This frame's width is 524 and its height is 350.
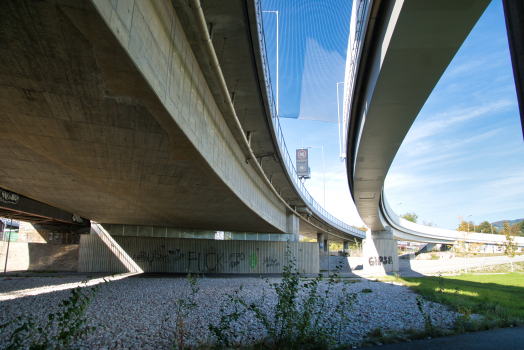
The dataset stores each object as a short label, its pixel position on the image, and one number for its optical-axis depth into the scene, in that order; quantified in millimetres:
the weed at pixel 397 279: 20750
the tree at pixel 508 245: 31031
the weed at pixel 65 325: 3495
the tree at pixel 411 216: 118294
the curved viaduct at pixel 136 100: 4105
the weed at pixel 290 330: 5496
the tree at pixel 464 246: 35394
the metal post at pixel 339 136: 18294
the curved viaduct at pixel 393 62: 5328
